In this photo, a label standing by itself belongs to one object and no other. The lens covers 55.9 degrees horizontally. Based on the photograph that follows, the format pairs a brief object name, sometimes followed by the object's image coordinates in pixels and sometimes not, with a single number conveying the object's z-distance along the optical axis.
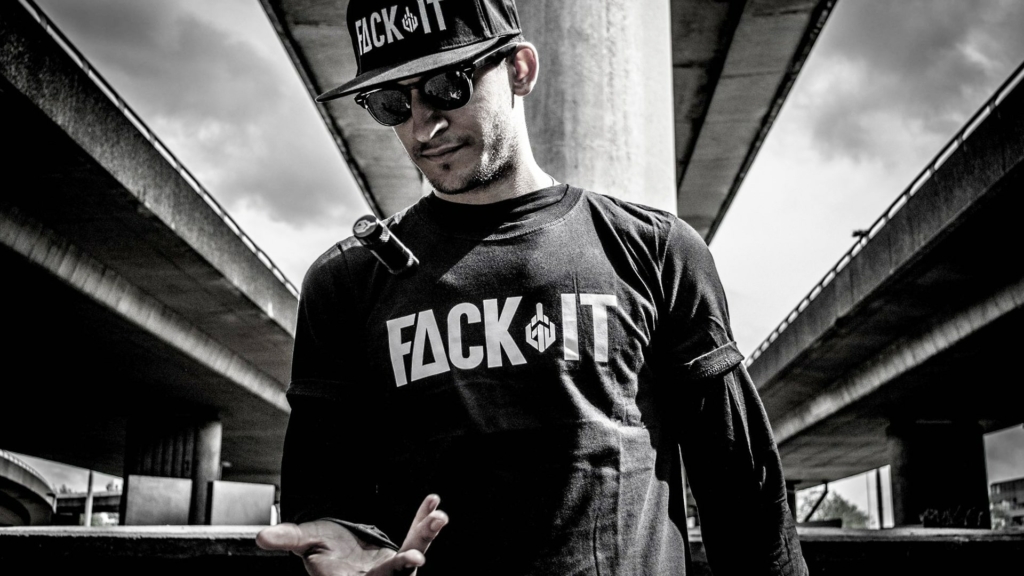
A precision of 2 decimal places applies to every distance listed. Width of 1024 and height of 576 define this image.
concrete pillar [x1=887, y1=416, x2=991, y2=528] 29.45
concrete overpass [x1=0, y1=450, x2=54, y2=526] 47.78
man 2.04
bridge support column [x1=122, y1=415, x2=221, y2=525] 30.11
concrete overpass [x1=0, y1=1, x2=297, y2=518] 12.89
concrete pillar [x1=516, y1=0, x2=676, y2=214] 4.38
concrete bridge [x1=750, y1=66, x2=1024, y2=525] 14.84
